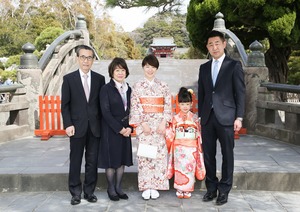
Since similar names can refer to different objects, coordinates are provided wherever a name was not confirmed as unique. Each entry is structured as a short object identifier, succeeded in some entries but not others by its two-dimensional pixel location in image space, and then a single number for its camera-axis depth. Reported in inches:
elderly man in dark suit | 151.4
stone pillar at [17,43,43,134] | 275.3
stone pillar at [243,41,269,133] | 272.7
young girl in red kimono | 159.2
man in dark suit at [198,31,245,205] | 149.5
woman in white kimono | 155.4
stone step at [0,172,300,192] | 172.6
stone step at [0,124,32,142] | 252.2
